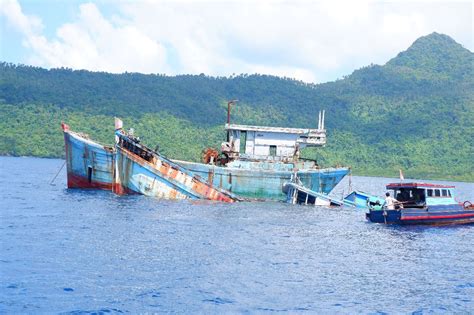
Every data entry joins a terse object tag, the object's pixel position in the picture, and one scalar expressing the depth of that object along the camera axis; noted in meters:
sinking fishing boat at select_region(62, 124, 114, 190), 48.50
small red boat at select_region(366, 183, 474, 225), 41.69
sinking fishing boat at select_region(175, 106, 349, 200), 50.75
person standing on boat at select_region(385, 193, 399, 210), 42.03
